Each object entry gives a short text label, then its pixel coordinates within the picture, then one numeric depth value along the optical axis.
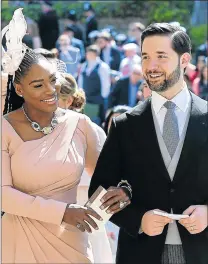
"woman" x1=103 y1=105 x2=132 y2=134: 6.57
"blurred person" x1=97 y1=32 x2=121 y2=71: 14.56
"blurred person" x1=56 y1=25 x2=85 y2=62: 15.38
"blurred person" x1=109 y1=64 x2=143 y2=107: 10.99
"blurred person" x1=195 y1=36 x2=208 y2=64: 14.57
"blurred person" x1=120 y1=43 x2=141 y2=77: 12.74
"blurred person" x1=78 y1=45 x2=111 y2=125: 12.44
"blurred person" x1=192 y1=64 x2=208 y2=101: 10.90
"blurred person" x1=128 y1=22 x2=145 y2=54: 14.41
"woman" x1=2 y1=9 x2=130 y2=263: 3.88
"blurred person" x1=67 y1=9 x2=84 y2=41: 16.92
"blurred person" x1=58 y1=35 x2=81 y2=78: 13.40
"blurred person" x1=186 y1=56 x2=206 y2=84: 11.54
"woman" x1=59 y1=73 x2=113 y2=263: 4.43
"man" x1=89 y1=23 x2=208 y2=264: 3.59
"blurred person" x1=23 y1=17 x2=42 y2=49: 15.19
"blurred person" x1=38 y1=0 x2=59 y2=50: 16.86
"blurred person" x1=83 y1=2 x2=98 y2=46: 17.92
